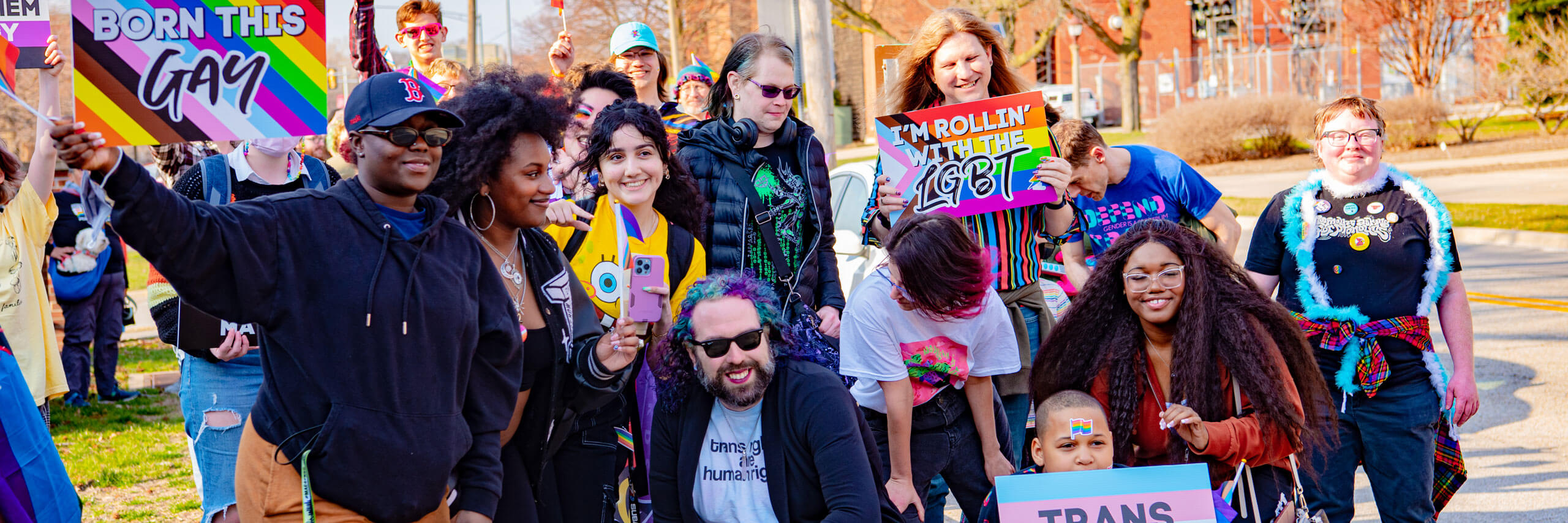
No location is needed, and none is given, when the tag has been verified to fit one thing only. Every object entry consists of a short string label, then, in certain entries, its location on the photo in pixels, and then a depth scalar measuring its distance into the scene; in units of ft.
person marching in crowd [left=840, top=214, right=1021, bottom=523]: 12.73
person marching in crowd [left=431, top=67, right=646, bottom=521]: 10.82
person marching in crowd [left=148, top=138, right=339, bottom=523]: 12.51
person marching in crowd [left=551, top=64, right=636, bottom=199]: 14.96
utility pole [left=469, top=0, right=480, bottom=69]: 66.83
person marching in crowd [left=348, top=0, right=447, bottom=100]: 20.03
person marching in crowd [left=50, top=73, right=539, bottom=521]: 8.54
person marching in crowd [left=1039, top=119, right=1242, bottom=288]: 15.93
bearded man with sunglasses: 11.64
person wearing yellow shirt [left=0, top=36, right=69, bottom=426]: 18.42
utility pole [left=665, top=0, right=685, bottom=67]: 84.74
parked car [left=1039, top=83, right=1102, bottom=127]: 131.75
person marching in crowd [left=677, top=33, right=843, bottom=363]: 14.96
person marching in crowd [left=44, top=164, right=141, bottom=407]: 29.78
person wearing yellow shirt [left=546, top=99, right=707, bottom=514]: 13.32
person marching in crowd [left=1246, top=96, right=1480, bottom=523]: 13.99
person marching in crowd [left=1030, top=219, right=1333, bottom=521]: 11.48
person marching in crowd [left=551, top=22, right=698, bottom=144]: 20.02
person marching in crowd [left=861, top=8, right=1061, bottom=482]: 14.92
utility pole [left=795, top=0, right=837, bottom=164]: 30.81
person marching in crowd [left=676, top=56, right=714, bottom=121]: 23.12
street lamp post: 101.76
